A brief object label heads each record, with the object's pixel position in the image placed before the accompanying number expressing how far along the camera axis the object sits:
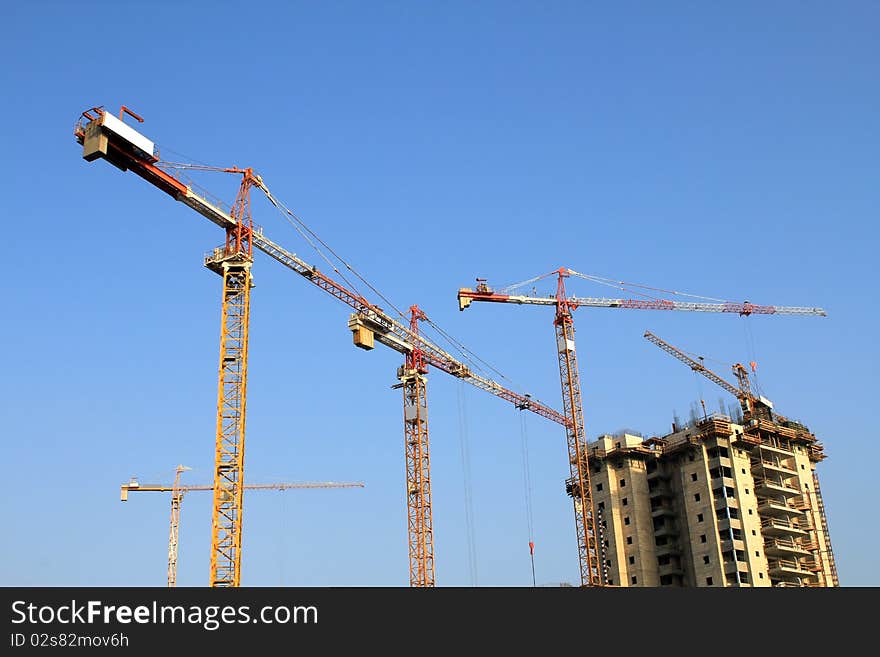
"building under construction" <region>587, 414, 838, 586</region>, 120.56
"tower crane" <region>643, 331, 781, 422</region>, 148.62
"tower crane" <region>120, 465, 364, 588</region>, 156.38
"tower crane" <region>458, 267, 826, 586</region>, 117.00
